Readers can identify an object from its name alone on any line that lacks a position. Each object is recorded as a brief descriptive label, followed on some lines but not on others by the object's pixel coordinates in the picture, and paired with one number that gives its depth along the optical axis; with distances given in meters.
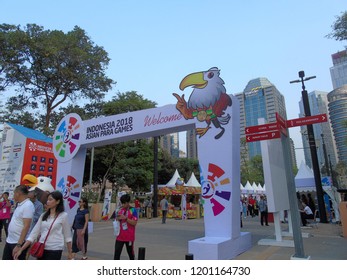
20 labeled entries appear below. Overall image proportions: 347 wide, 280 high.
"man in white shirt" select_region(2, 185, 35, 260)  3.72
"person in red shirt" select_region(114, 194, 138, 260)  5.10
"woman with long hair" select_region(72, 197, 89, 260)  6.64
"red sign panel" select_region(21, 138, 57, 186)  14.90
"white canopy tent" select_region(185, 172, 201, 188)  23.70
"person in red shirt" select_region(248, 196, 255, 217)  21.75
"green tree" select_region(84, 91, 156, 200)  26.38
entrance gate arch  6.64
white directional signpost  5.71
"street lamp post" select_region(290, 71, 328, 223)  13.89
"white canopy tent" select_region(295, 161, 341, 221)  16.22
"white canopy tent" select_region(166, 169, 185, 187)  23.08
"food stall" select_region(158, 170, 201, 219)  20.95
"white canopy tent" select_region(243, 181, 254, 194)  29.65
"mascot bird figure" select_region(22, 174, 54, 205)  4.86
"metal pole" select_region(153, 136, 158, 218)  21.70
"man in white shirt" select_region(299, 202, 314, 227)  12.99
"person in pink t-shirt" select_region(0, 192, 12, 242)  9.57
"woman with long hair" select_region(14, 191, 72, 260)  3.49
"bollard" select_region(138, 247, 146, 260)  3.84
